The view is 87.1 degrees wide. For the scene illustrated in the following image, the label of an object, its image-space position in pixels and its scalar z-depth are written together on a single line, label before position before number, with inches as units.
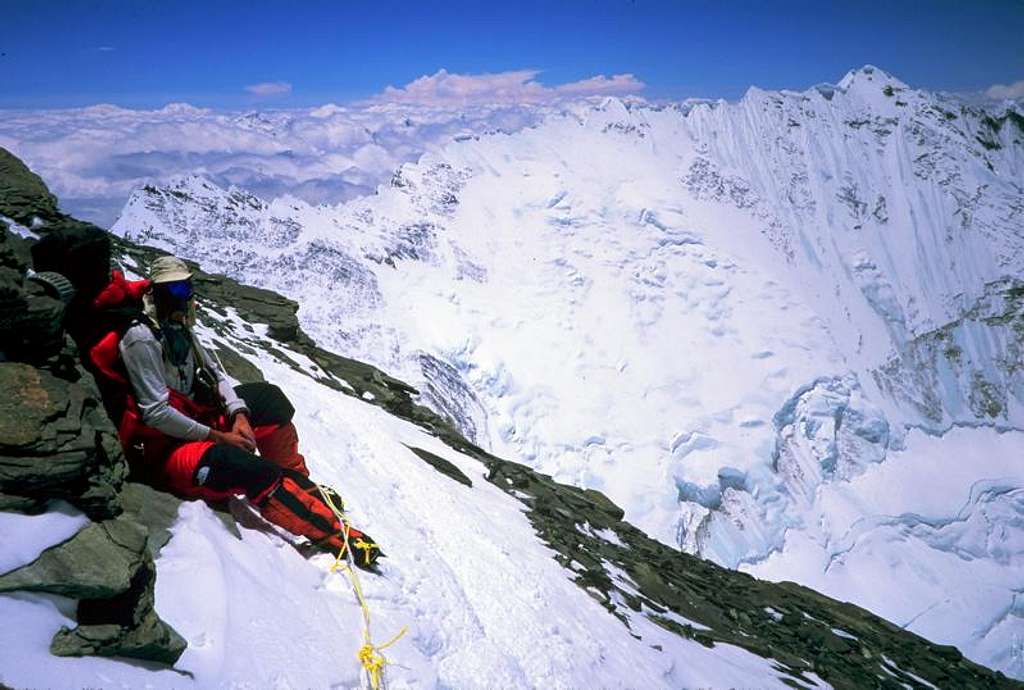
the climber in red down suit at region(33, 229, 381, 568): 174.6
